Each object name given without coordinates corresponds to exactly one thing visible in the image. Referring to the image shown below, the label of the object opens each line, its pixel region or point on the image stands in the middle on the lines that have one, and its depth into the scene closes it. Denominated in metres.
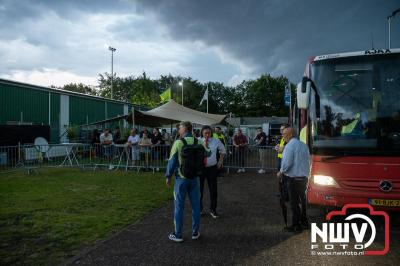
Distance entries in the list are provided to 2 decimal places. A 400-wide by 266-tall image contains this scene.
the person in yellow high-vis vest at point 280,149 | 9.03
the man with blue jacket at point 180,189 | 5.21
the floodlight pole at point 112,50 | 52.47
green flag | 20.39
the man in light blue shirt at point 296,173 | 5.61
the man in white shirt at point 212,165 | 6.70
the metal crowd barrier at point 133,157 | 13.91
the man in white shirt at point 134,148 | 13.98
